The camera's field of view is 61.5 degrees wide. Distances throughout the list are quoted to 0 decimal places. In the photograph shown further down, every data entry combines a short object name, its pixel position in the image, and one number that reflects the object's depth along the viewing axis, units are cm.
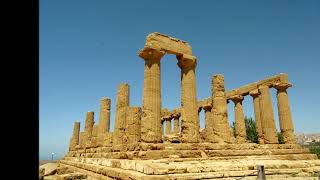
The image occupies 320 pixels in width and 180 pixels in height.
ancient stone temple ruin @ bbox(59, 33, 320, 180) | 1116
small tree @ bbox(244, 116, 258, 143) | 4064
